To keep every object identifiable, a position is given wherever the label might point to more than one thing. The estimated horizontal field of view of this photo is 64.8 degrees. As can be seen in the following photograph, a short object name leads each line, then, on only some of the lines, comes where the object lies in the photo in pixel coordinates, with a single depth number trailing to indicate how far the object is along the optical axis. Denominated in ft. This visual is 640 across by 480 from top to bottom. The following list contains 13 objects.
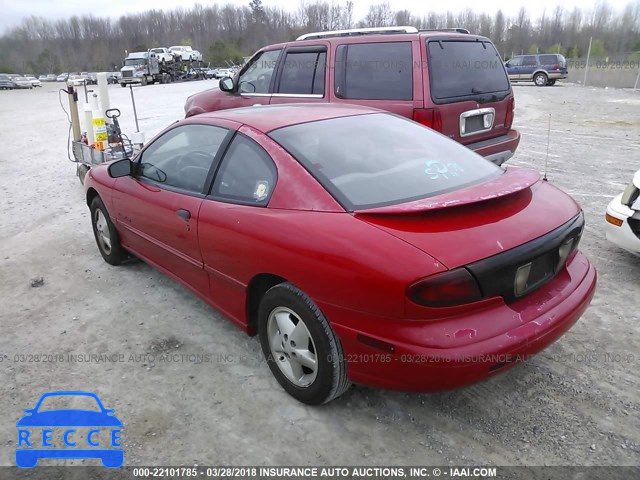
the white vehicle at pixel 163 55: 142.61
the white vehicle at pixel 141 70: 133.90
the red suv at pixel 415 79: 16.92
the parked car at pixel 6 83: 156.04
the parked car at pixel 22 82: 158.51
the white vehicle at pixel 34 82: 164.35
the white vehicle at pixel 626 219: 12.75
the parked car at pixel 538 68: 92.27
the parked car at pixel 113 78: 164.06
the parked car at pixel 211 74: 164.69
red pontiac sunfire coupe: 7.01
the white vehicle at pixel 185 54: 162.57
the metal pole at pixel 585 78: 92.35
